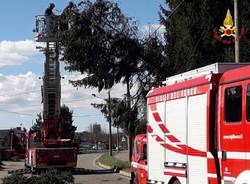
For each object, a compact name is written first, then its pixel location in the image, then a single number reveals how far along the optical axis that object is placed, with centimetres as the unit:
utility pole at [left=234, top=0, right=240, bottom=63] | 1831
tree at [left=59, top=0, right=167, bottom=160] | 3145
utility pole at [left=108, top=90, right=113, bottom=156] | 5912
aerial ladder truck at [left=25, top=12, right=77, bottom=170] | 3238
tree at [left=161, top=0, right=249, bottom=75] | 2778
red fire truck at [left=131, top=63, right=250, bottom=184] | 993
